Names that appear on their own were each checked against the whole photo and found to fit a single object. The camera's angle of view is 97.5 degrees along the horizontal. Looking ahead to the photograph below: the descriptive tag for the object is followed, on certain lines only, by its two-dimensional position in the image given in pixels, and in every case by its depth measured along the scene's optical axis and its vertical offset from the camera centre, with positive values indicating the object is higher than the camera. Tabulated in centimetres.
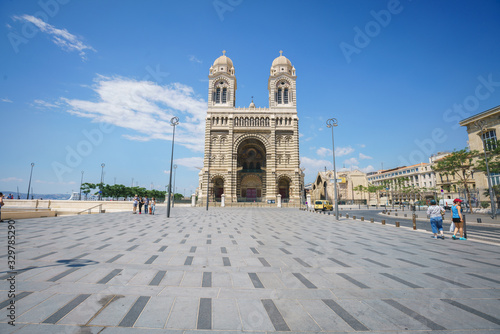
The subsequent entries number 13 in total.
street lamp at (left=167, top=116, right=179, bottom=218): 1740 +126
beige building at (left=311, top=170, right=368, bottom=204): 6738 +315
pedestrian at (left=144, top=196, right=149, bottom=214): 2181 -93
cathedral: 4238 +1119
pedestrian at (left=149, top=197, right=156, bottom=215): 2101 -143
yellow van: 3142 -135
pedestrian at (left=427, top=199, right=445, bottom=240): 920 -79
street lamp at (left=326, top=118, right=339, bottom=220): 2006 +659
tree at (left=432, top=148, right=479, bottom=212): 2581 +442
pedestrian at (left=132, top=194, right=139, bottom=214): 2061 -90
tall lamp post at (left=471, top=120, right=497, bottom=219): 1695 -64
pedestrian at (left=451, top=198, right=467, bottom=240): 895 -90
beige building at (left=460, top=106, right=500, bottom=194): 2570 +810
